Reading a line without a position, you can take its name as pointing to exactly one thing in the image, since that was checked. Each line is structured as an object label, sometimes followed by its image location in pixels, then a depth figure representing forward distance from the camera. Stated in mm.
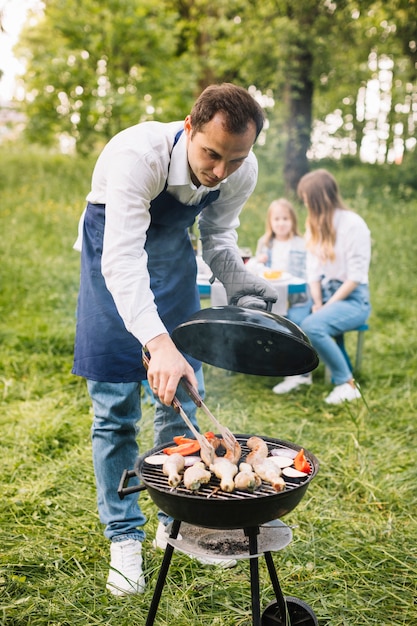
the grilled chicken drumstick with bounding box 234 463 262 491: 1837
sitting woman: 4797
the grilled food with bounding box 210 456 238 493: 1839
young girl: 5594
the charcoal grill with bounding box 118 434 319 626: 1729
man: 1945
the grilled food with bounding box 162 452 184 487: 1859
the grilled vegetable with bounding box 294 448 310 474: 1996
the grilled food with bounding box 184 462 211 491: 1834
